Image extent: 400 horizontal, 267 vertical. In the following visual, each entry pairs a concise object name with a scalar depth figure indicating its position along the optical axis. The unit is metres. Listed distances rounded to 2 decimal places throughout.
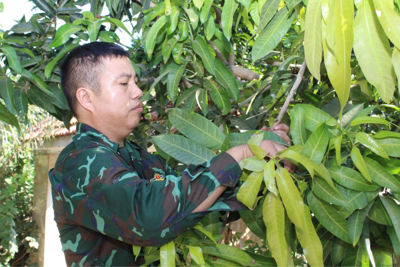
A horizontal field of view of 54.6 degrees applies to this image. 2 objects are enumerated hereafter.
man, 0.84
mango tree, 0.65
